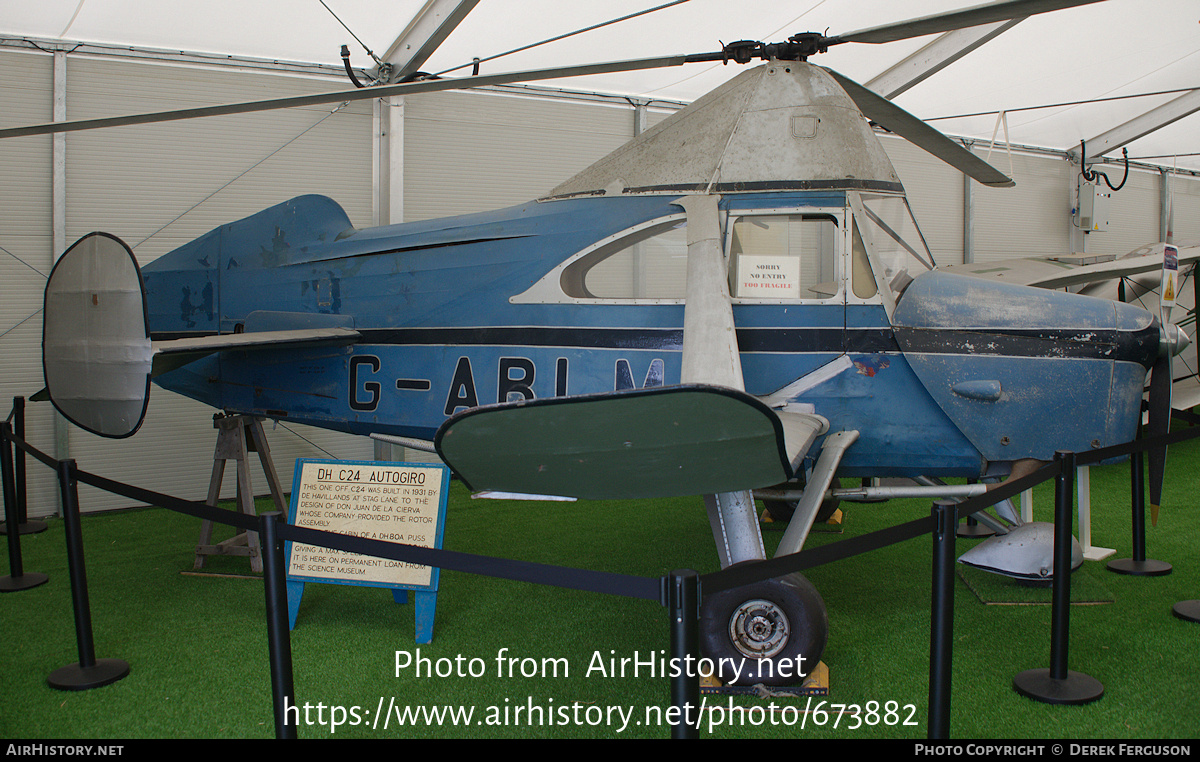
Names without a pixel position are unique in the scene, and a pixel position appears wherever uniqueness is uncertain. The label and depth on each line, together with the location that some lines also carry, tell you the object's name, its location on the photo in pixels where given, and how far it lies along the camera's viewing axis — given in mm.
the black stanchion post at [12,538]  4316
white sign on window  3439
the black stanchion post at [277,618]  2223
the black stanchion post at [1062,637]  2684
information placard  3758
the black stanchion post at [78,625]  2900
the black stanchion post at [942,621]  2199
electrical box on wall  10383
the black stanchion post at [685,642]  1770
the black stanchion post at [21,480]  5793
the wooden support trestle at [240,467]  4715
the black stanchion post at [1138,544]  4383
